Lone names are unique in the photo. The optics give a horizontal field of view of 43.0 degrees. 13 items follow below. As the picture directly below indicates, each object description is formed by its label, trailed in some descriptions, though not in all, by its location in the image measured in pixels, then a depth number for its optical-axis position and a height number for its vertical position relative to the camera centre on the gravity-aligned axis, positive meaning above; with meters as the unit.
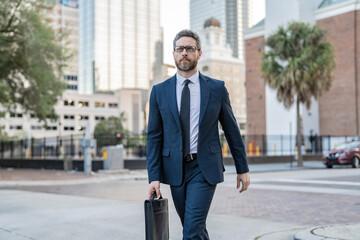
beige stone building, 119.06 +18.72
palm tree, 24.83 +3.62
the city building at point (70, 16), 132.12 +34.18
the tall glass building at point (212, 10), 191.75 +51.50
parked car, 22.94 -1.31
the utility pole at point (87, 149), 19.31 -0.77
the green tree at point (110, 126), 87.62 +0.97
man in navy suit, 3.33 -0.05
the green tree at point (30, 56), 21.64 +3.76
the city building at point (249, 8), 188.18 +51.31
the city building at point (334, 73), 42.31 +5.22
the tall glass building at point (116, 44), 144.38 +28.24
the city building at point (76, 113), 109.25 +4.79
